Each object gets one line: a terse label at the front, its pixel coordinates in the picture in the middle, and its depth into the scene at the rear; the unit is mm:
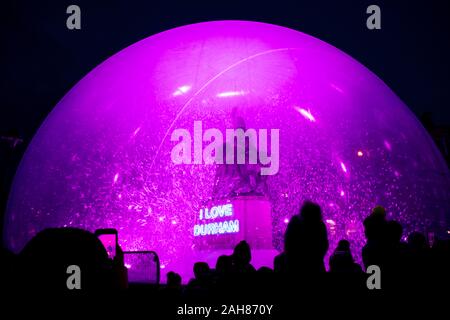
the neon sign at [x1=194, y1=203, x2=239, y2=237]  8797
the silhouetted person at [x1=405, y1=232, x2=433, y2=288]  2490
